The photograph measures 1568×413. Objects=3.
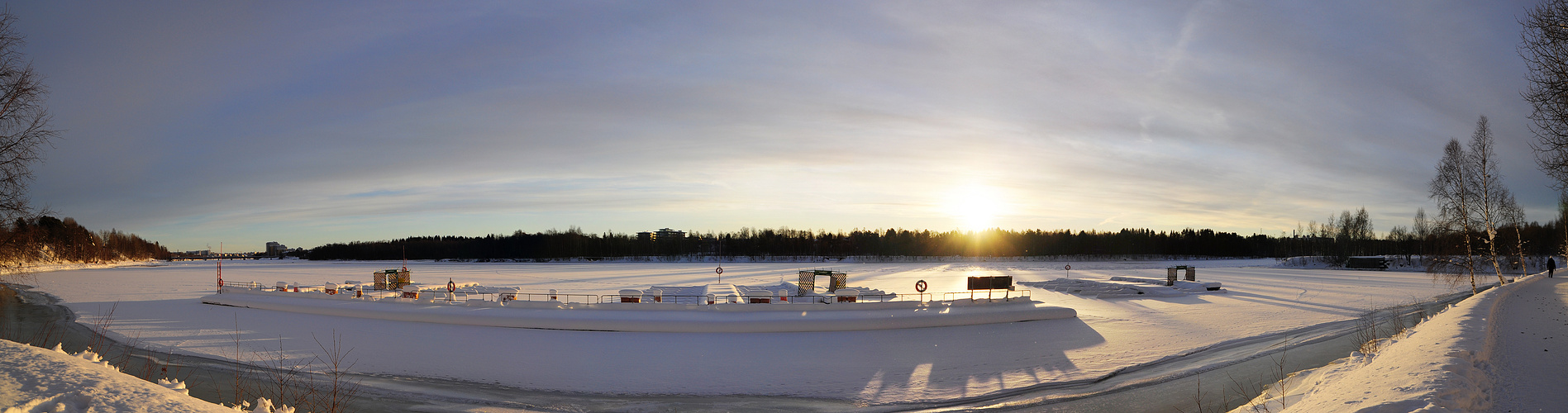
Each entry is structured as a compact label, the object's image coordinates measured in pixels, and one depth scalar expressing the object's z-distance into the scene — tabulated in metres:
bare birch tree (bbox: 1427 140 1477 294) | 31.66
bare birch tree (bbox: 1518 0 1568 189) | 12.39
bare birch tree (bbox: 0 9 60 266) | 13.89
